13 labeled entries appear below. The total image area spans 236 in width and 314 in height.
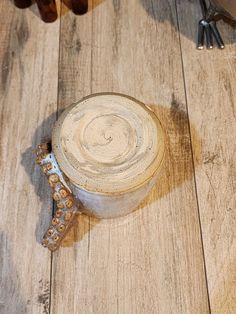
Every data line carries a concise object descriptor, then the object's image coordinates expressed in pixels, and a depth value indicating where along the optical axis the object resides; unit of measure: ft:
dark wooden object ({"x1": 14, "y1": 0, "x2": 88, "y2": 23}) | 3.84
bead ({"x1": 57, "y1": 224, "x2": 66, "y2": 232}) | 2.87
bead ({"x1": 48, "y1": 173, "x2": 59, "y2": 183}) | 2.69
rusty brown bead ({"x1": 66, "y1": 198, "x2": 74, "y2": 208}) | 2.77
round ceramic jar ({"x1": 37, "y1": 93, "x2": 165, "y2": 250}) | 2.52
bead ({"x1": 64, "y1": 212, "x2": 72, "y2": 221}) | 2.83
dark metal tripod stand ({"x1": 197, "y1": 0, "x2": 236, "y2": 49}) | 3.82
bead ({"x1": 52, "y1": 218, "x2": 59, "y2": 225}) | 2.85
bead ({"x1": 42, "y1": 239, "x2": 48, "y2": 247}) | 2.92
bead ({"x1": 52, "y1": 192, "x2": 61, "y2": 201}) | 2.73
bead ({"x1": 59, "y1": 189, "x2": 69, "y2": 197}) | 2.72
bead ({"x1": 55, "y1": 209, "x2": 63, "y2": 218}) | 2.83
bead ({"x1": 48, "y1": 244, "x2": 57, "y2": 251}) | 2.94
